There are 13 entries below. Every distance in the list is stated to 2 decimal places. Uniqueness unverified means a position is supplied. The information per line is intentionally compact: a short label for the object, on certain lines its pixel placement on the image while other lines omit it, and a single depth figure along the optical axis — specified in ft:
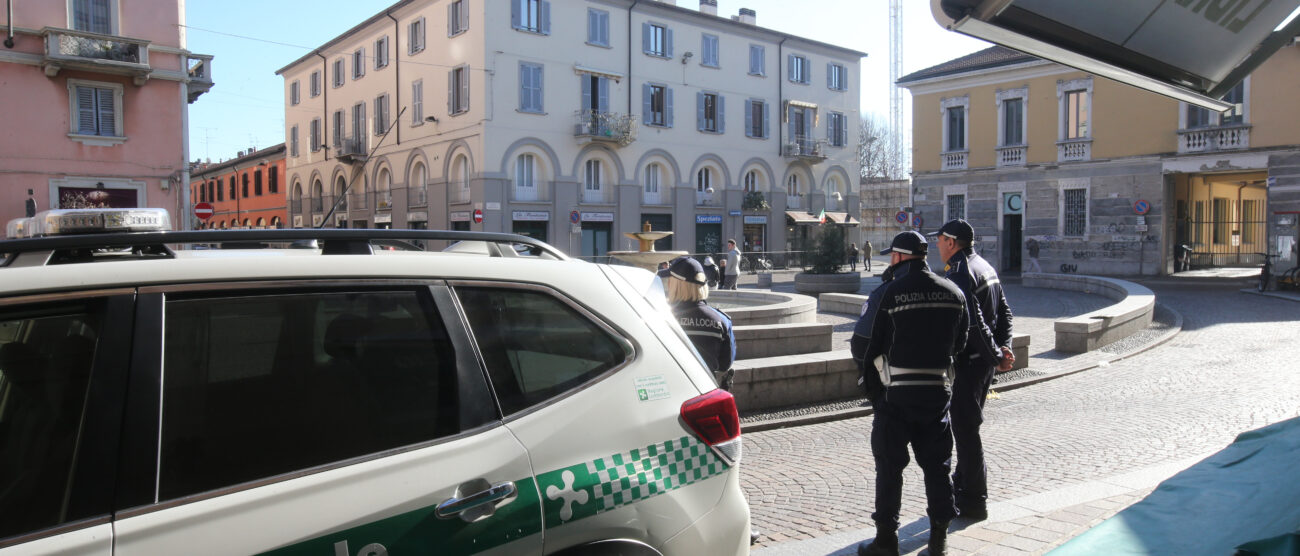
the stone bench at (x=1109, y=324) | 39.14
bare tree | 233.76
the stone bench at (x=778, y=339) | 31.86
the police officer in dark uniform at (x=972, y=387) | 15.96
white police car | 6.21
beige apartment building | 113.39
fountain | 54.60
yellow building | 92.89
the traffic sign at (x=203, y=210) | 86.79
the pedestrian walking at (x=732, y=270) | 73.77
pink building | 82.38
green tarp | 10.05
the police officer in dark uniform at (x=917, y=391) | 13.87
